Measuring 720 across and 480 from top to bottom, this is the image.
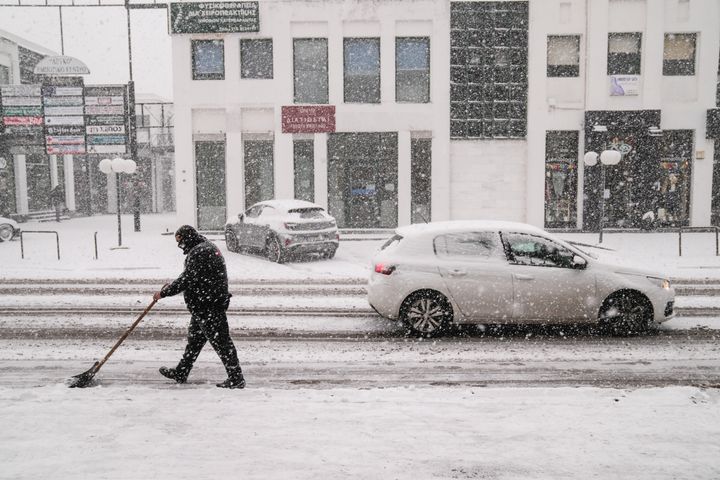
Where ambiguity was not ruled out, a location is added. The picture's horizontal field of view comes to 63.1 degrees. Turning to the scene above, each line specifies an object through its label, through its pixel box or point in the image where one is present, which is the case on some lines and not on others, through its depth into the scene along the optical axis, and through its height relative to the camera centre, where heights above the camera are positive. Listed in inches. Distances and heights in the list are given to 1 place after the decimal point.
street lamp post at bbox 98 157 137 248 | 817.5 +25.3
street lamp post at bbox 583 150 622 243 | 755.3 +30.2
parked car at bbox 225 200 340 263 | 609.0 -49.8
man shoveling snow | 231.8 -43.8
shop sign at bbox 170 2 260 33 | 920.9 +262.1
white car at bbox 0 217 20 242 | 860.6 -65.2
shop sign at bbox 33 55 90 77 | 1021.2 +206.0
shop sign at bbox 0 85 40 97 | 1065.6 +171.5
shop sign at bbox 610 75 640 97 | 919.0 +150.4
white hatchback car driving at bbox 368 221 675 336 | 314.7 -55.5
